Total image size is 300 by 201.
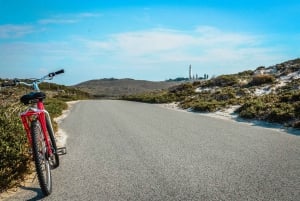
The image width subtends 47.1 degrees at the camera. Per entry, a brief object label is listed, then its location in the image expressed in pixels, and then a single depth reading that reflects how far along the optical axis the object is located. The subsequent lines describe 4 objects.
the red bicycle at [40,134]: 5.38
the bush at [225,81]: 34.09
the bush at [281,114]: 13.28
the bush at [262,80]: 28.78
